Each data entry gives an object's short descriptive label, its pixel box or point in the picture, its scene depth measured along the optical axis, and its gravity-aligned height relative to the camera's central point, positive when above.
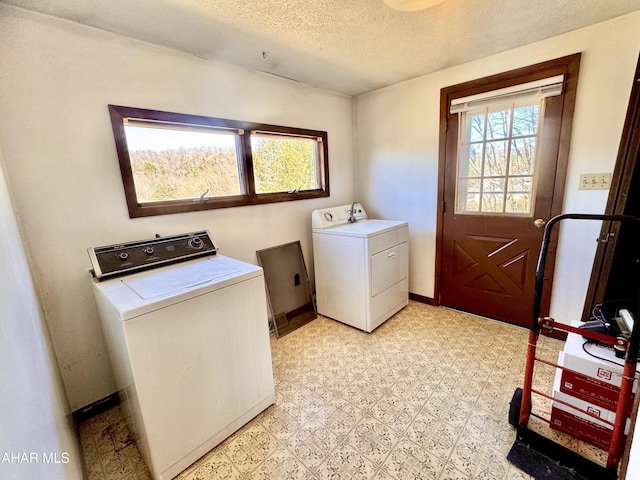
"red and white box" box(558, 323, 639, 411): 1.31 -0.96
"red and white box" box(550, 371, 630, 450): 1.33 -1.21
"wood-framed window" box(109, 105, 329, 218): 1.78 +0.24
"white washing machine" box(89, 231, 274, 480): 1.19 -0.71
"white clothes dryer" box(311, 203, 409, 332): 2.38 -0.73
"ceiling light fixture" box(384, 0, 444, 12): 1.30 +0.84
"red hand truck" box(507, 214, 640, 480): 1.08 -1.16
